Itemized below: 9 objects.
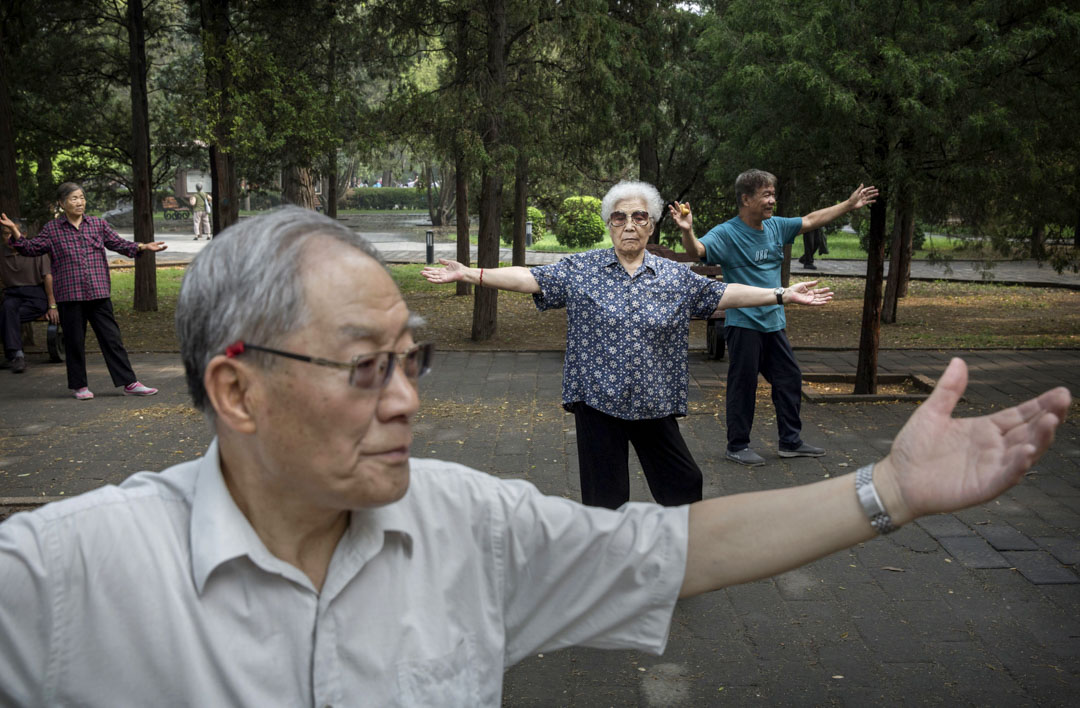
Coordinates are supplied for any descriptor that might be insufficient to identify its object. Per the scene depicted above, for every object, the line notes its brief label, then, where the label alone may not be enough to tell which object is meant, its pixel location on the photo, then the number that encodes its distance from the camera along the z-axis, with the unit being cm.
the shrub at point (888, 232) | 1709
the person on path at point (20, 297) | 1167
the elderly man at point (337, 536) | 145
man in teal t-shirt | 725
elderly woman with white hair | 486
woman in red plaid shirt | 945
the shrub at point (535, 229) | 2327
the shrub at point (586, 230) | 2891
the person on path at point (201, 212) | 3650
